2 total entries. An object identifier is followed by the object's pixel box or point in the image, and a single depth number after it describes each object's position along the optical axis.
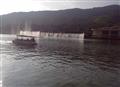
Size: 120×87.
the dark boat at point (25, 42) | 33.21
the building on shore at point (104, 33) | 62.98
